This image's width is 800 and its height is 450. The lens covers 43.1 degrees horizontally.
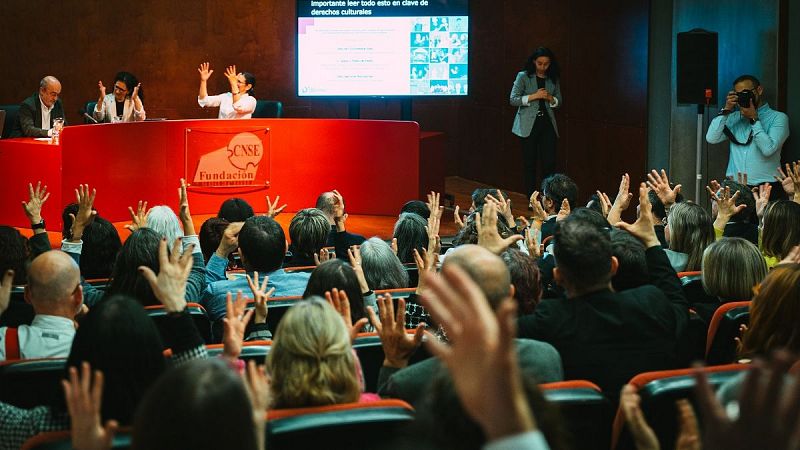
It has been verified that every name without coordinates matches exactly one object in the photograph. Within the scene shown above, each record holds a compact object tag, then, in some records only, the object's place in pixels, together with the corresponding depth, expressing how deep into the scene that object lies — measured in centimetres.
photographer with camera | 735
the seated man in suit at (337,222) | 552
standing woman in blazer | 963
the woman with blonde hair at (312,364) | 241
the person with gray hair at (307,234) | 512
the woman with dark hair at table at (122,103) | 930
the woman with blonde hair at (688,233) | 444
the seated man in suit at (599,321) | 291
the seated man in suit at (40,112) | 878
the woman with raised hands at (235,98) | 986
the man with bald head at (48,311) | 304
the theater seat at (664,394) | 240
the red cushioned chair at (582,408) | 234
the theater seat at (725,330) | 326
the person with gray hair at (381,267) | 413
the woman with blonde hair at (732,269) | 360
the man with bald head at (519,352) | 251
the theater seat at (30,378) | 268
